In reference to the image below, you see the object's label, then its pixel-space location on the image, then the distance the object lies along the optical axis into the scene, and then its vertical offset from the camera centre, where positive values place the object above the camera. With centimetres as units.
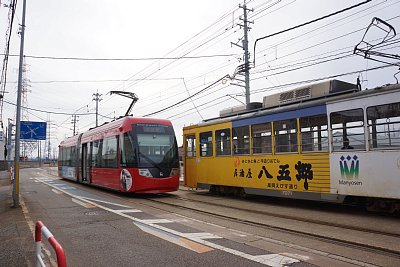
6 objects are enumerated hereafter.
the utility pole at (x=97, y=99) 5260 +870
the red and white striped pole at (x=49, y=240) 294 -79
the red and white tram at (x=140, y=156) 1484 +6
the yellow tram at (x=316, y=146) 916 +28
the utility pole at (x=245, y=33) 2659 +915
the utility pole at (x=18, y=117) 1284 +154
